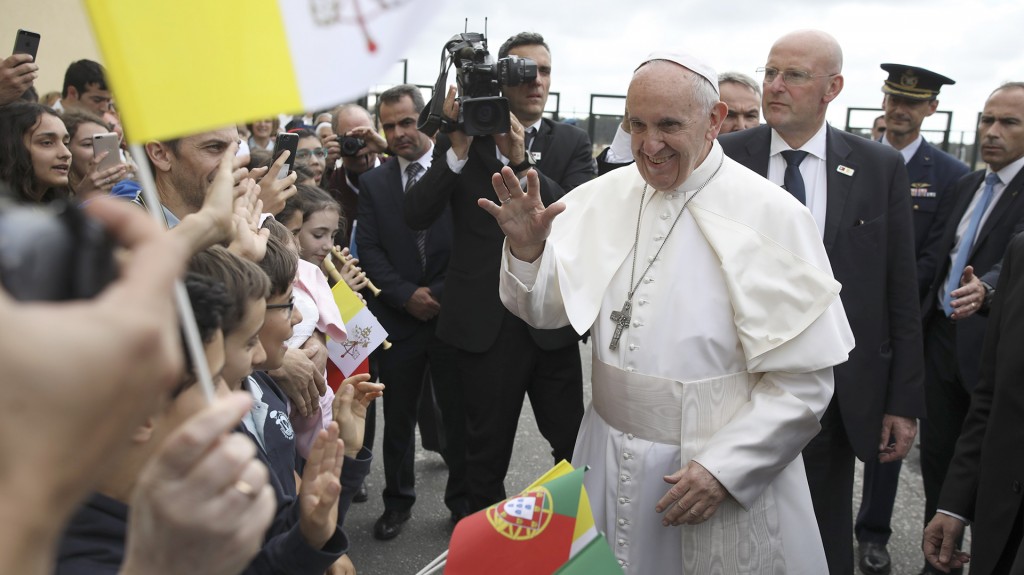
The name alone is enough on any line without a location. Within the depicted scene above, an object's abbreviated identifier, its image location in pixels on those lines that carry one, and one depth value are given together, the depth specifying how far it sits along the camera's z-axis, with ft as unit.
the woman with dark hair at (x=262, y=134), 21.65
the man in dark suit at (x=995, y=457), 7.18
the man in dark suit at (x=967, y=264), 13.18
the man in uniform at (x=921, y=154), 15.78
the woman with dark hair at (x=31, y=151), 12.43
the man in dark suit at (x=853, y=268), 10.52
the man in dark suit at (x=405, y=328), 14.42
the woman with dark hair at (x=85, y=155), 12.32
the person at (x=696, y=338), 7.94
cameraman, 12.76
